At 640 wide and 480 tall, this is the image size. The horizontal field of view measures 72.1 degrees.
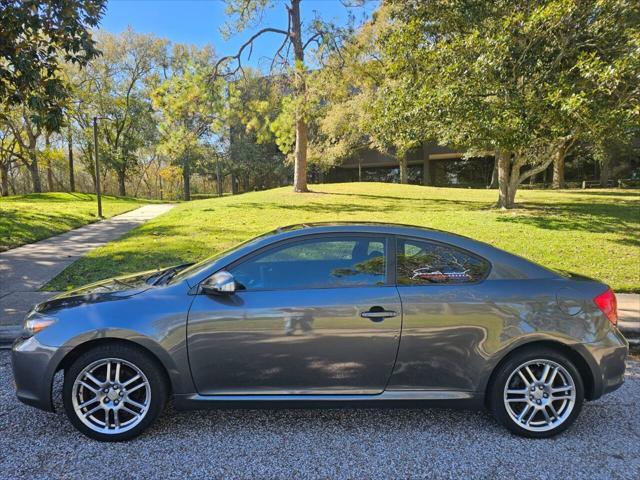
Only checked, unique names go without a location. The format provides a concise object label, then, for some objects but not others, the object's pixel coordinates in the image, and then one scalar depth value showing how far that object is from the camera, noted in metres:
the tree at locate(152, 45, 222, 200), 18.81
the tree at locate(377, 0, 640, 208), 8.91
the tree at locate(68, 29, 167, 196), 38.66
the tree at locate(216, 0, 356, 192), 18.66
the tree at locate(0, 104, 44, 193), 33.31
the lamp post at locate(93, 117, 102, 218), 17.45
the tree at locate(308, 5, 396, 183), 18.81
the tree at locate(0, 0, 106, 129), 6.52
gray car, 2.99
